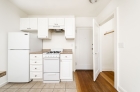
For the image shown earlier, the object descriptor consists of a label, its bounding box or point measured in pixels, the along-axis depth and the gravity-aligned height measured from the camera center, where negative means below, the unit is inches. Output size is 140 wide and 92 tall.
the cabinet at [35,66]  72.4 -24.3
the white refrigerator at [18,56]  68.0 -11.1
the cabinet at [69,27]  83.0 +26.6
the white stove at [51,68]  71.6 -26.4
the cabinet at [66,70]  73.1 -29.4
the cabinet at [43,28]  83.1 +26.0
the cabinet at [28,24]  84.0 +32.2
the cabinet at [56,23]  83.4 +33.0
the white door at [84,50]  109.1 -7.0
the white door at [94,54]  73.1 -10.3
